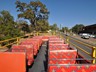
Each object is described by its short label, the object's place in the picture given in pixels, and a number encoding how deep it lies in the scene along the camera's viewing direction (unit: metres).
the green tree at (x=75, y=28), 61.26
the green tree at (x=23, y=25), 24.48
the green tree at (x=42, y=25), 25.16
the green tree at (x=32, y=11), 25.35
